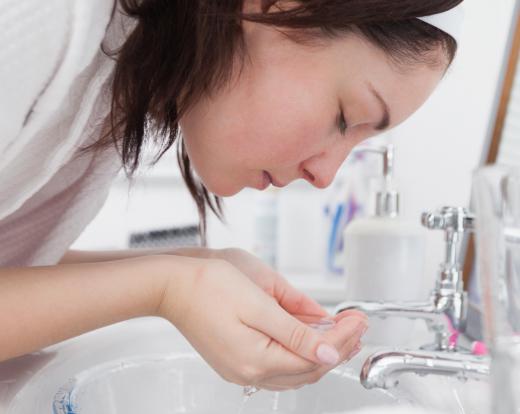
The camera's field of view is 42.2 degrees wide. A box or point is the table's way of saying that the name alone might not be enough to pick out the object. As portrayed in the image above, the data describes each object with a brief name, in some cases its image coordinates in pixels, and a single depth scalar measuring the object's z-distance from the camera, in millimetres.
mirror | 1023
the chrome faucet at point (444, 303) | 690
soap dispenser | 840
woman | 519
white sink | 699
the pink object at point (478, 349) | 605
